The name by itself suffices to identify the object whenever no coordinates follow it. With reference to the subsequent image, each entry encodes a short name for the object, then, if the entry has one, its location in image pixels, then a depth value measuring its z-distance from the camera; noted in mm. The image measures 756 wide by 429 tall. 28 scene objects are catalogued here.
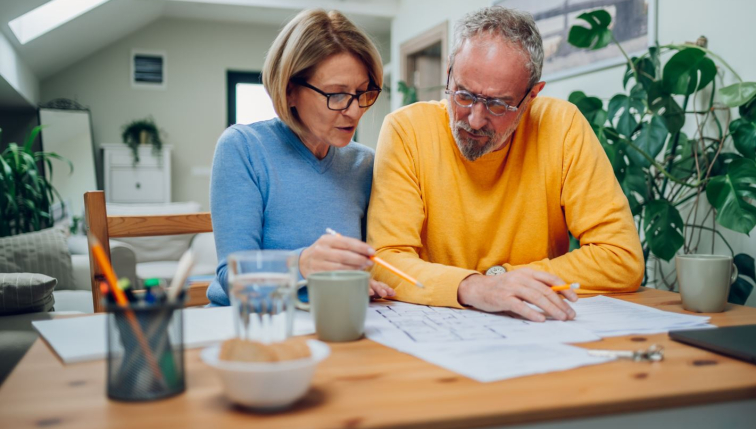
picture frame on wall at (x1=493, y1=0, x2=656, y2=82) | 2650
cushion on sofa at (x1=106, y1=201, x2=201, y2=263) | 4098
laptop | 701
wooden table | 511
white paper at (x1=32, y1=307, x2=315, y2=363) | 714
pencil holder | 539
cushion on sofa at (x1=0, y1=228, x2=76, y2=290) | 2377
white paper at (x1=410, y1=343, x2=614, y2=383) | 633
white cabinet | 5949
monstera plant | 1896
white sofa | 3747
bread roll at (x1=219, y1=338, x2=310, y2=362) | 551
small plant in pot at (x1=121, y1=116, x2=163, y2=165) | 6020
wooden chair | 1324
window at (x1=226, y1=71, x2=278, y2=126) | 6746
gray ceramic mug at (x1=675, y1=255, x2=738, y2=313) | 1003
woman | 1196
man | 1234
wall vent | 6395
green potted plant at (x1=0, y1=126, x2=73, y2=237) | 2926
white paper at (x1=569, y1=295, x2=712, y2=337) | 847
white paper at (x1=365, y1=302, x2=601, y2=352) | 770
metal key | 695
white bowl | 512
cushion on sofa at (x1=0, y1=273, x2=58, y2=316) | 1807
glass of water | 684
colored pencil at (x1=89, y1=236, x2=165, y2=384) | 538
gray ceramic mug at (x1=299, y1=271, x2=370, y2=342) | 773
